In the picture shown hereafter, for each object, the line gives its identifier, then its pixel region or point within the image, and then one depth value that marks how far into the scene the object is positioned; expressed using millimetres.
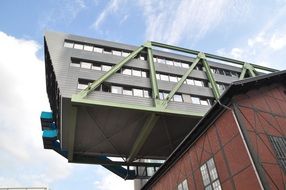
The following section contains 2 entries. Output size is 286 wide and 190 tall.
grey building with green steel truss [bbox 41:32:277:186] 25047
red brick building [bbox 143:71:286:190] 12891
